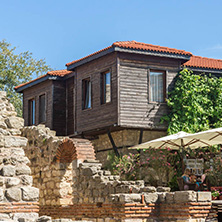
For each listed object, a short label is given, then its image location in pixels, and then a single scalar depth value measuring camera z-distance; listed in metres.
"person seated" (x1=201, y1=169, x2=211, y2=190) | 13.84
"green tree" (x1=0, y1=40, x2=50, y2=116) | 34.16
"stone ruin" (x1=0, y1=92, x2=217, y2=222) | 10.32
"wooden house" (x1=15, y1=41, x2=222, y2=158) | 18.94
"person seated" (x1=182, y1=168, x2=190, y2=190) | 13.39
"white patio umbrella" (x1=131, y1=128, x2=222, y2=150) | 15.25
